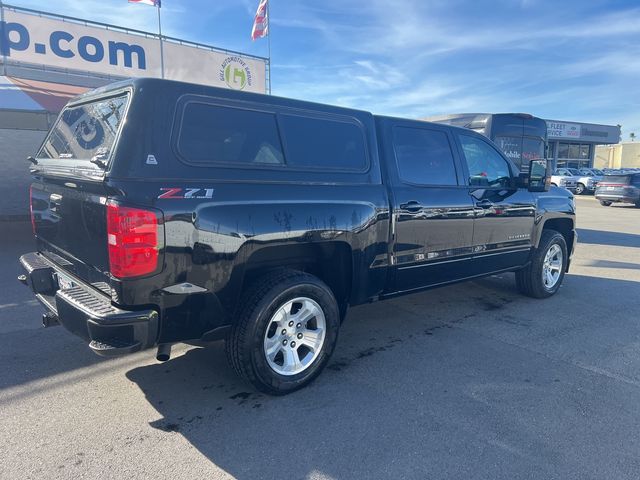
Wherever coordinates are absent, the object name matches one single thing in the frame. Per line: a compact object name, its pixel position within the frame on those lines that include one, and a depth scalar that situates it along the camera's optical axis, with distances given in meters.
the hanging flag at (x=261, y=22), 15.45
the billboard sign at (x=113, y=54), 11.15
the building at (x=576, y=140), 42.44
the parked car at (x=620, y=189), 20.08
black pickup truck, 2.64
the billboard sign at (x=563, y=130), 41.82
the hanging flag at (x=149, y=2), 12.90
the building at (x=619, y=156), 69.25
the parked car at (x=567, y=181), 29.66
